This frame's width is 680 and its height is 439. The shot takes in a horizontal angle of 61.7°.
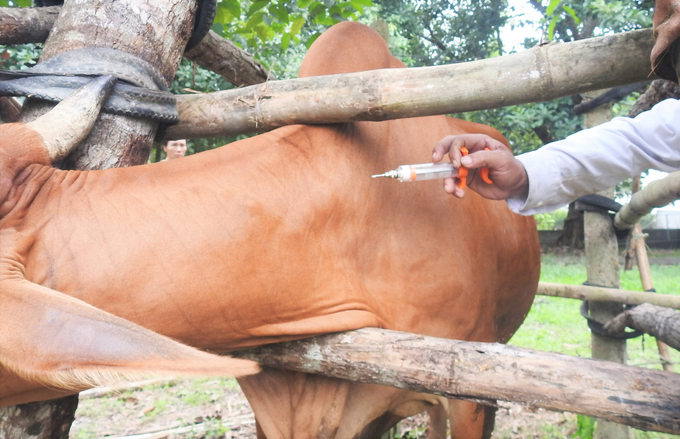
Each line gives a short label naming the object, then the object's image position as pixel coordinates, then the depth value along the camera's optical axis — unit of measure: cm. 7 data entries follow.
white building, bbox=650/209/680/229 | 1460
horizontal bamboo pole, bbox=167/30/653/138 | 151
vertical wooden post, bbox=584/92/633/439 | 363
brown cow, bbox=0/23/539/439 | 106
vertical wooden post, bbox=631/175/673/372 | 382
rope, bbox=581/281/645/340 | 338
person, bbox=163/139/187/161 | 484
